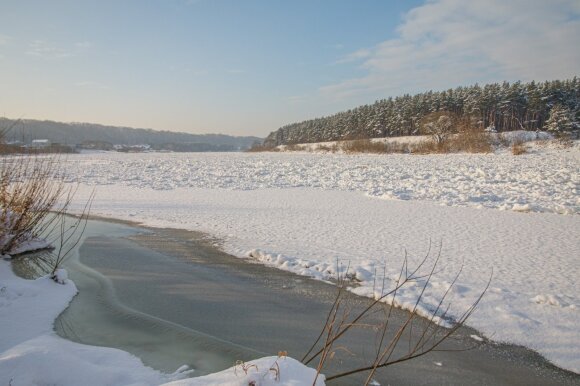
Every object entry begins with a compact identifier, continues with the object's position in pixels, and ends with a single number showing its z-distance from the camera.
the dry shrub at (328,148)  53.34
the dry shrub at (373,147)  45.59
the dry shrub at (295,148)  67.88
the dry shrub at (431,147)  39.88
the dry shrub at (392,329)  4.08
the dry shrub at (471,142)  36.00
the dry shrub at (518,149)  30.77
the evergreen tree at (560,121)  42.16
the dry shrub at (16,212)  6.59
